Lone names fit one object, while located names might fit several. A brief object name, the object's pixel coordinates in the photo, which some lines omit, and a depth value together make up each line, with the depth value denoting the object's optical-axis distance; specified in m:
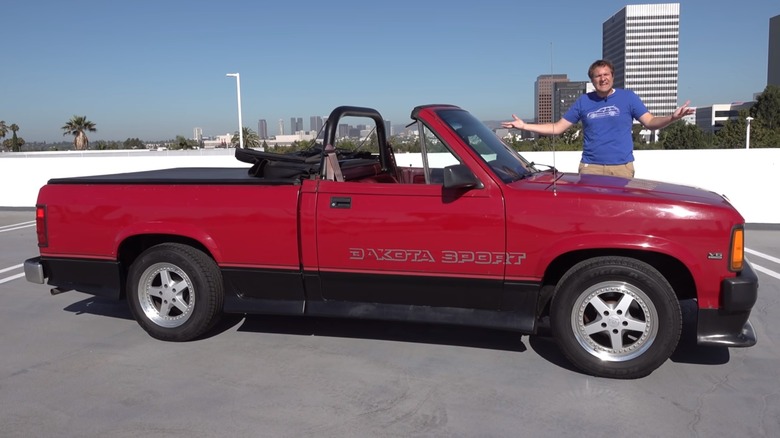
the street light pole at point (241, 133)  26.22
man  5.62
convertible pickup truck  3.84
